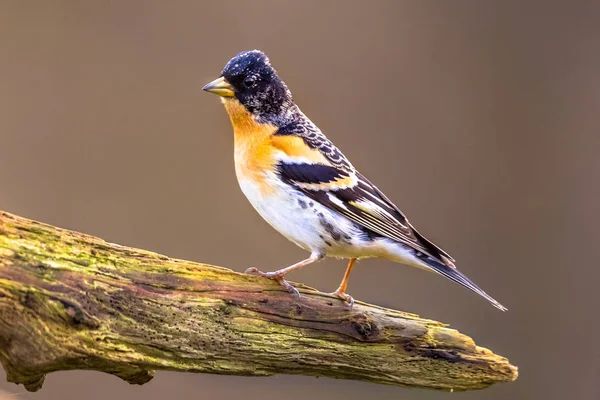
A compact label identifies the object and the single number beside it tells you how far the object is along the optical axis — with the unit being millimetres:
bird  3577
